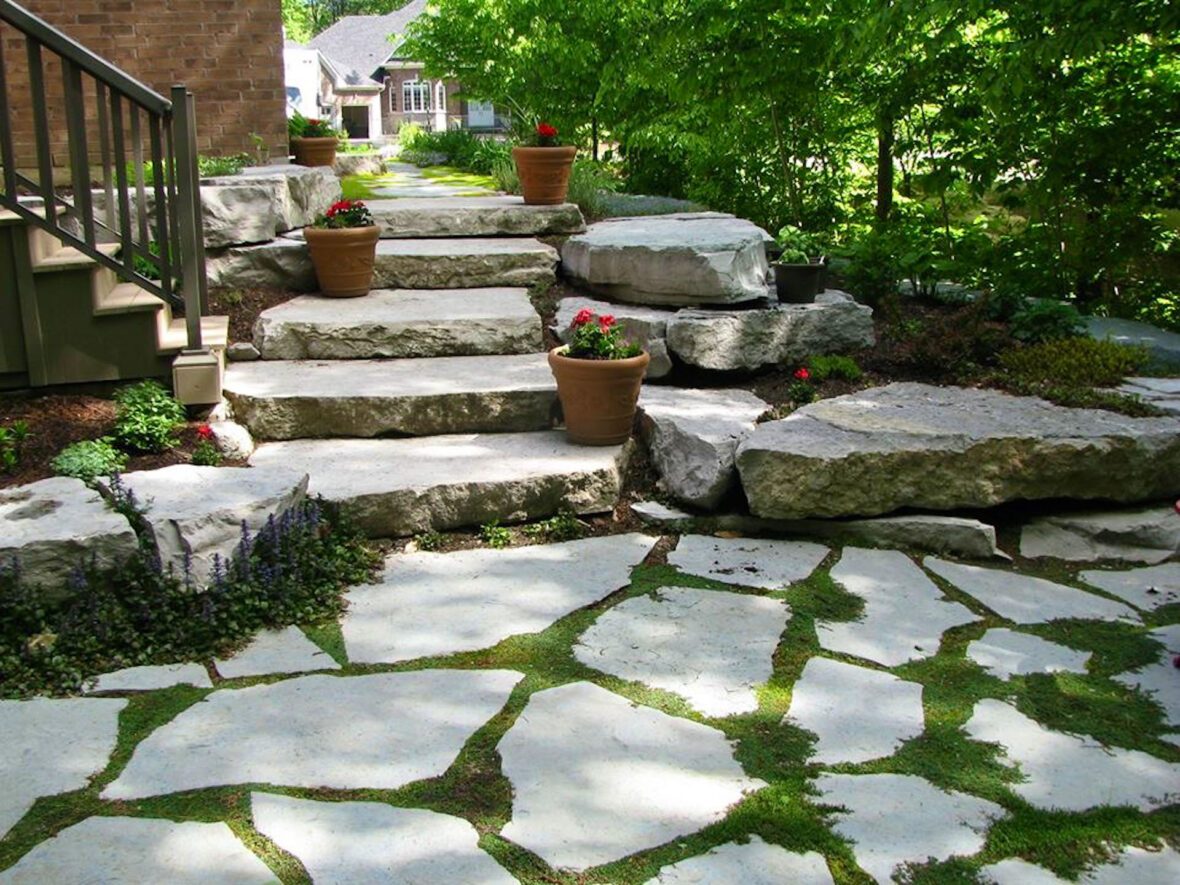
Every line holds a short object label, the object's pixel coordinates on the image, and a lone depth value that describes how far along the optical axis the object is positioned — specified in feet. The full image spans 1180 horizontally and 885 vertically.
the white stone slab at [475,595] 11.16
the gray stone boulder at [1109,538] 14.15
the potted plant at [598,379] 14.82
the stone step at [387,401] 15.51
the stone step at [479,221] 22.59
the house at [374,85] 149.48
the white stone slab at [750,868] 7.64
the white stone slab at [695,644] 10.35
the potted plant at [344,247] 19.07
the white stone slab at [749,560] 12.89
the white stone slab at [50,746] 8.56
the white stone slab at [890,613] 11.22
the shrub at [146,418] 14.16
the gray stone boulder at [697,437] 14.29
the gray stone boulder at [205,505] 11.43
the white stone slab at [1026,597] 12.25
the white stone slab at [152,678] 10.25
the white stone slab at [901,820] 7.96
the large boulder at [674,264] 18.17
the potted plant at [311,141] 28.84
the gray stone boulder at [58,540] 10.99
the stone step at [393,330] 17.63
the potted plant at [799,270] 18.63
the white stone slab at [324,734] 8.77
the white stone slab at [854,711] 9.36
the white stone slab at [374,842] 7.61
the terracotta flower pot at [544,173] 22.43
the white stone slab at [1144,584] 12.78
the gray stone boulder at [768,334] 17.44
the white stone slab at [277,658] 10.59
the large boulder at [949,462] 13.87
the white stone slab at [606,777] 8.09
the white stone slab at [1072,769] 8.71
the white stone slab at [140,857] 7.51
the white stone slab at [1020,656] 10.90
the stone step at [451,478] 13.57
